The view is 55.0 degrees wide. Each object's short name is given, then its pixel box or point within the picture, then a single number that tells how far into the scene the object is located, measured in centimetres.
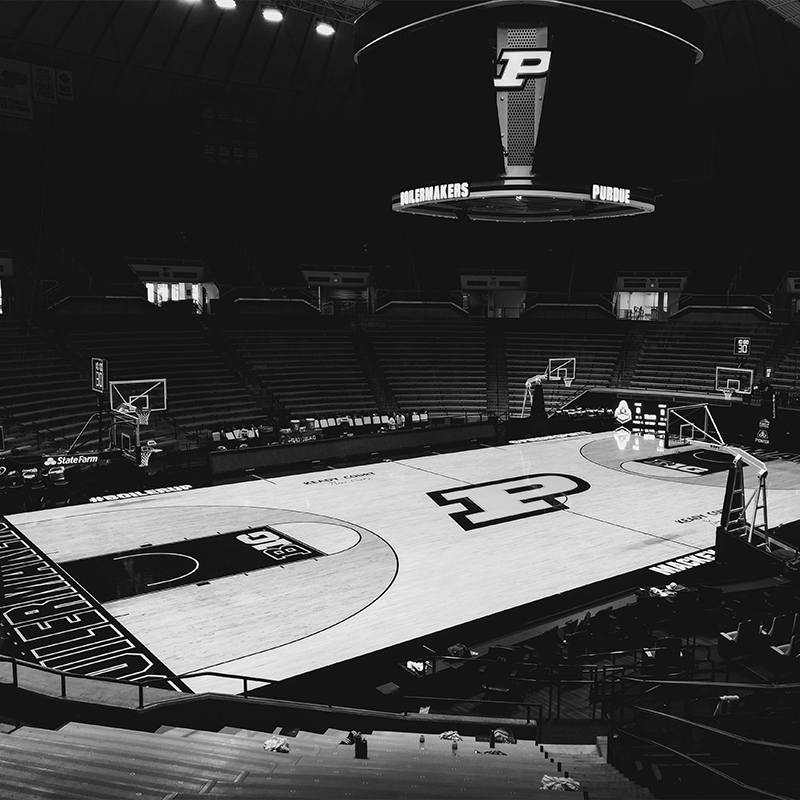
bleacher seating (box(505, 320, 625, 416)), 3366
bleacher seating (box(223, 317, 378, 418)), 3061
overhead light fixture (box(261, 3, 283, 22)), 2529
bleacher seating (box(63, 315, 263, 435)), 2773
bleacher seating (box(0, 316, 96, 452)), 2302
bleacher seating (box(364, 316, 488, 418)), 3241
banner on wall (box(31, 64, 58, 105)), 2831
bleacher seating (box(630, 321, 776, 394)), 3275
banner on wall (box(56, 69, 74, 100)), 2877
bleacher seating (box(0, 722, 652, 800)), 562
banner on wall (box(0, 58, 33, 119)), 2738
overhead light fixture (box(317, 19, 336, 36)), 2828
